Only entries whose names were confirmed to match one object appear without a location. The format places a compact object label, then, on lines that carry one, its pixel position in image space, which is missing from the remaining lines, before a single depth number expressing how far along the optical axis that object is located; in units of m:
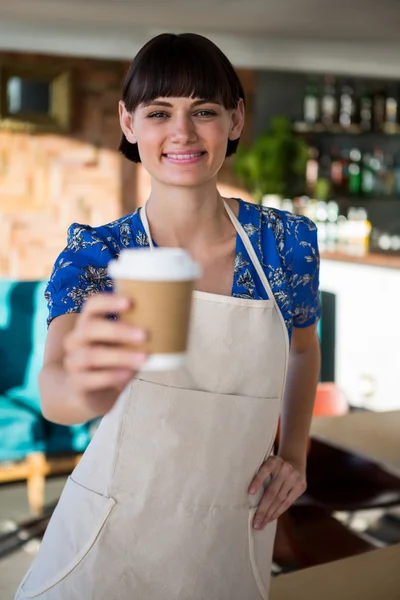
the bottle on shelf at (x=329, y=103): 7.68
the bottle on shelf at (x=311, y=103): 7.71
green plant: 7.03
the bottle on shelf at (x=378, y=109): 7.79
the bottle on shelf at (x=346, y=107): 7.72
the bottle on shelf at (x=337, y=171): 7.74
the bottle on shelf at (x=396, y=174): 7.89
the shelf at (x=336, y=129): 7.62
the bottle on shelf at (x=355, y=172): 7.77
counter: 5.03
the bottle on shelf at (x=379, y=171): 7.83
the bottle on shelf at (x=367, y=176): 7.79
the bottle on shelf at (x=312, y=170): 7.65
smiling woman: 1.33
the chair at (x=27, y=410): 4.18
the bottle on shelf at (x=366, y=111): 7.77
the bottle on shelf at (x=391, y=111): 7.77
